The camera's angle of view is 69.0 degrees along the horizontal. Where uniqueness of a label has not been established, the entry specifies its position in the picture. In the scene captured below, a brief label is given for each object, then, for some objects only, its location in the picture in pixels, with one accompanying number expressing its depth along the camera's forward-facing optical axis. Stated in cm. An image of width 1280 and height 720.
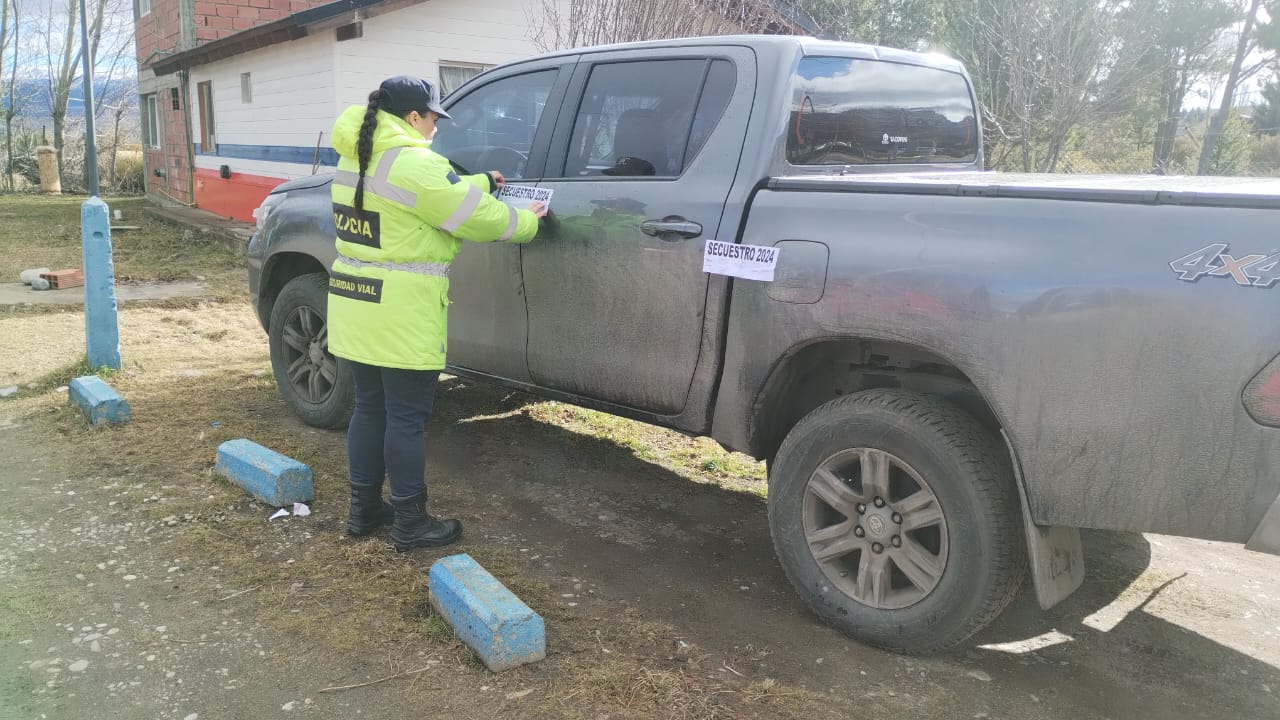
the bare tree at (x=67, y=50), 2774
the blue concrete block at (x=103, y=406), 525
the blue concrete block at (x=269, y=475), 410
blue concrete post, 615
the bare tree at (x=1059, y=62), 1057
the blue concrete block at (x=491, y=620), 285
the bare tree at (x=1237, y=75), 1655
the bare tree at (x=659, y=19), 928
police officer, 344
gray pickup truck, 239
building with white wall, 1172
